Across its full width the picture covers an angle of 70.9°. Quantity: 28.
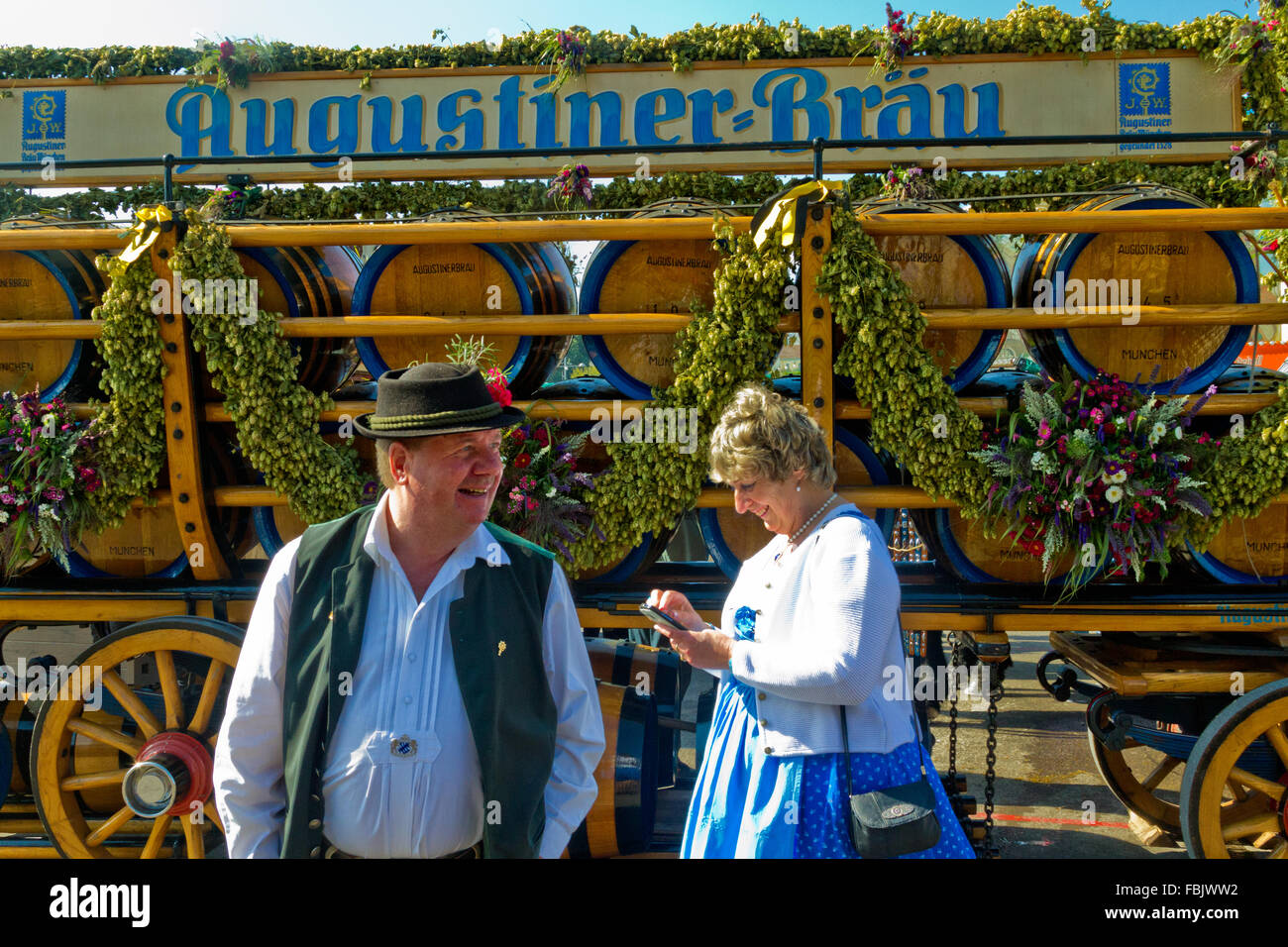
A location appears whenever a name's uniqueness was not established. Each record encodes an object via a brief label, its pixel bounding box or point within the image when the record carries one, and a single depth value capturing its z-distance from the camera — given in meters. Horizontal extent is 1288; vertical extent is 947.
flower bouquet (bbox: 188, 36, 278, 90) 4.86
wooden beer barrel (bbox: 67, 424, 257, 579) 3.95
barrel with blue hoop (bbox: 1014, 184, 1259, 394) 3.55
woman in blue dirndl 2.11
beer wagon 3.46
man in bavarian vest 1.90
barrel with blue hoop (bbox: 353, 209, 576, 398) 3.74
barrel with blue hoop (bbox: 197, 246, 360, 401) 3.77
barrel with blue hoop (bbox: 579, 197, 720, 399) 3.70
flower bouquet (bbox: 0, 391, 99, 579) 3.55
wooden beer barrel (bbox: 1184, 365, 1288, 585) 3.61
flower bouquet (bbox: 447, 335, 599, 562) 3.49
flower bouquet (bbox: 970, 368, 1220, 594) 3.33
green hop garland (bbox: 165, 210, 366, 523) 3.58
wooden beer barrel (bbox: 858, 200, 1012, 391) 3.59
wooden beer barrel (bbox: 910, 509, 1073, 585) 3.72
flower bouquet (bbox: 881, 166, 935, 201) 4.54
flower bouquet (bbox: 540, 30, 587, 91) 4.73
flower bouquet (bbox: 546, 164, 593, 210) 4.54
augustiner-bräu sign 4.68
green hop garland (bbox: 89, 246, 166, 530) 3.57
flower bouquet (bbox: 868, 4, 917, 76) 4.57
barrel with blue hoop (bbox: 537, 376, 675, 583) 3.79
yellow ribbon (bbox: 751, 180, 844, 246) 3.33
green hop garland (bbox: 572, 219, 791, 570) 3.45
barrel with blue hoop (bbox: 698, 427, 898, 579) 3.76
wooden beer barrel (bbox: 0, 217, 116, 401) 3.84
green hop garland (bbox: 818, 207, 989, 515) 3.39
